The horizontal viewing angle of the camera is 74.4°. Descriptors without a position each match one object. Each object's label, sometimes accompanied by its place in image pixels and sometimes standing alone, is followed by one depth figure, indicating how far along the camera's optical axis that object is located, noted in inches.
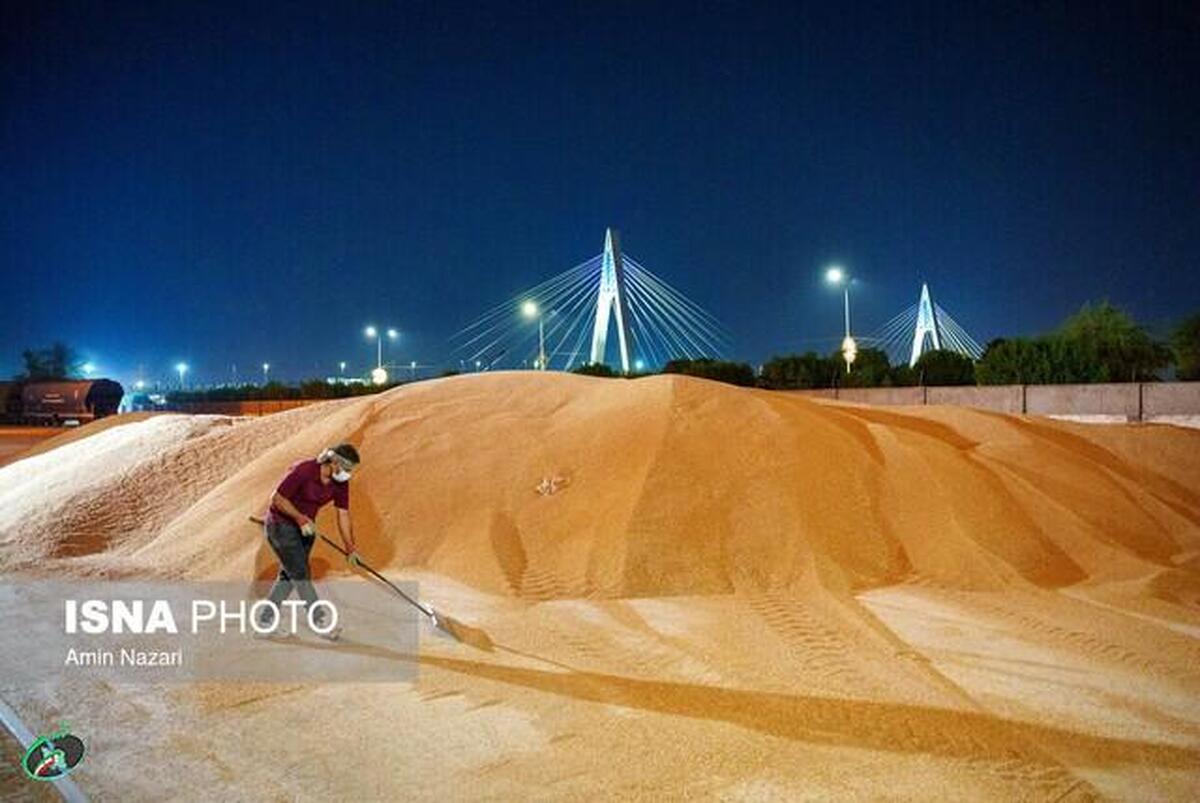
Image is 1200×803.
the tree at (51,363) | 2979.8
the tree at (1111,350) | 949.8
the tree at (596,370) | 1270.1
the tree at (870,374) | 1132.5
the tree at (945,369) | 1090.7
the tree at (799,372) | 1214.3
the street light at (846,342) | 1228.5
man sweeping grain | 231.0
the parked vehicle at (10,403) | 1683.1
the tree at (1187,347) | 963.3
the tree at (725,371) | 1219.2
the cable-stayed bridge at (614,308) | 1467.8
